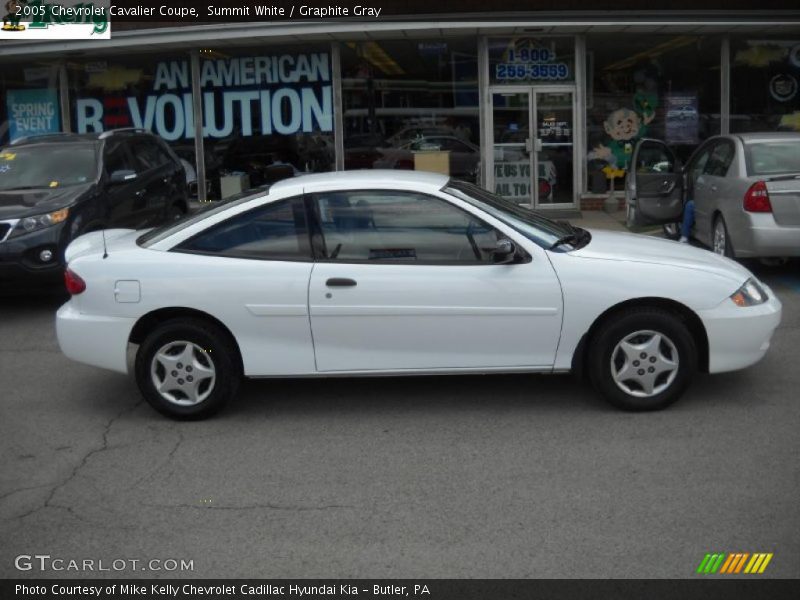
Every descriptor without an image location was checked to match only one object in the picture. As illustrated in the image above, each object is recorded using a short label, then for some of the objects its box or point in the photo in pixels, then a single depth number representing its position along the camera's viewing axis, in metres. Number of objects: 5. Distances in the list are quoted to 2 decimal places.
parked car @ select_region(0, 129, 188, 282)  9.73
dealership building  16.73
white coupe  6.27
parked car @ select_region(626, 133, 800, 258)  9.96
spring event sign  18.48
